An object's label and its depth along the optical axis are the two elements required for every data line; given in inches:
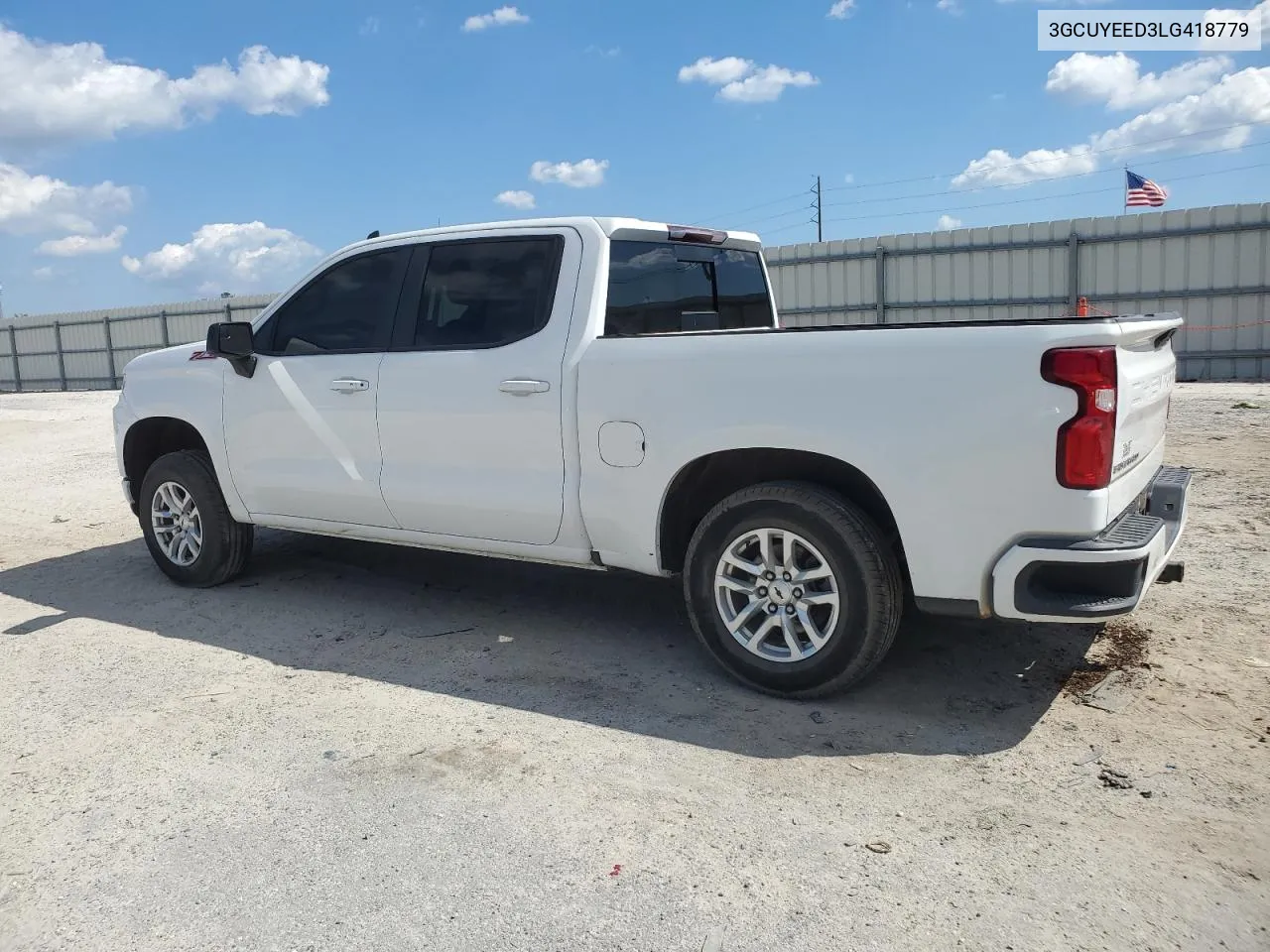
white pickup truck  136.3
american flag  788.0
